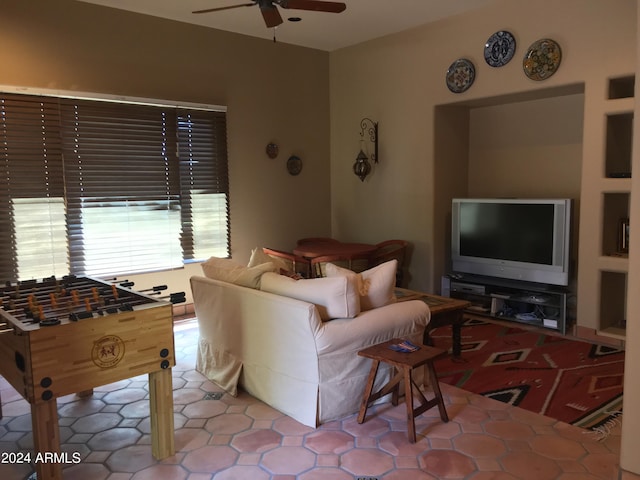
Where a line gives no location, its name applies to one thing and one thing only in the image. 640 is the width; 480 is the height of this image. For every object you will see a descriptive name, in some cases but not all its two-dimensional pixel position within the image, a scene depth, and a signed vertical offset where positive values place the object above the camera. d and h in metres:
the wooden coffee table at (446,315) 3.90 -0.90
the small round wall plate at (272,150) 6.16 +0.55
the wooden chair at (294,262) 5.76 -0.72
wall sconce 6.25 +0.48
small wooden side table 2.87 -1.01
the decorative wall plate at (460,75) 5.20 +1.20
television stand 4.75 -1.00
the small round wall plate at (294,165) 6.39 +0.39
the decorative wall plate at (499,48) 4.86 +1.36
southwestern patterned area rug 3.29 -1.30
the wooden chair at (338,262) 5.58 -0.70
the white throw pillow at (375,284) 3.30 -0.55
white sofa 3.01 -0.85
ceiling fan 3.47 +1.30
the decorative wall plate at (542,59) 4.56 +1.18
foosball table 2.30 -0.70
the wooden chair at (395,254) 5.80 -0.65
